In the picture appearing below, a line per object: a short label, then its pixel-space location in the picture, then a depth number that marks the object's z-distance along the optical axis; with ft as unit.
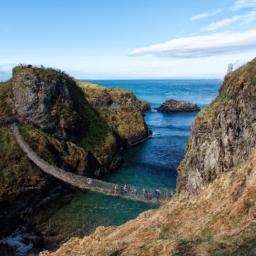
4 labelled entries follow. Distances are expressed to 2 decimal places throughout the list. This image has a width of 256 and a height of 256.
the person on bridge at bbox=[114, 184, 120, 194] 93.26
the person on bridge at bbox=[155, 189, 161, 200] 87.73
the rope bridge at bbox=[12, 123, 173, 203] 88.79
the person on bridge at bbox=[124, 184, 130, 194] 91.78
